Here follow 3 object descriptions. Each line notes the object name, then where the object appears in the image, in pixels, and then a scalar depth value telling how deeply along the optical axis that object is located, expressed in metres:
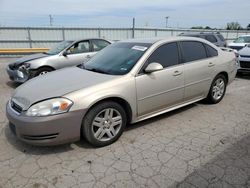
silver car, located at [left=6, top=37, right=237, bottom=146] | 2.88
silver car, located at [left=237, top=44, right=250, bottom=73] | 7.70
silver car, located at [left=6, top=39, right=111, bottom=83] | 6.52
